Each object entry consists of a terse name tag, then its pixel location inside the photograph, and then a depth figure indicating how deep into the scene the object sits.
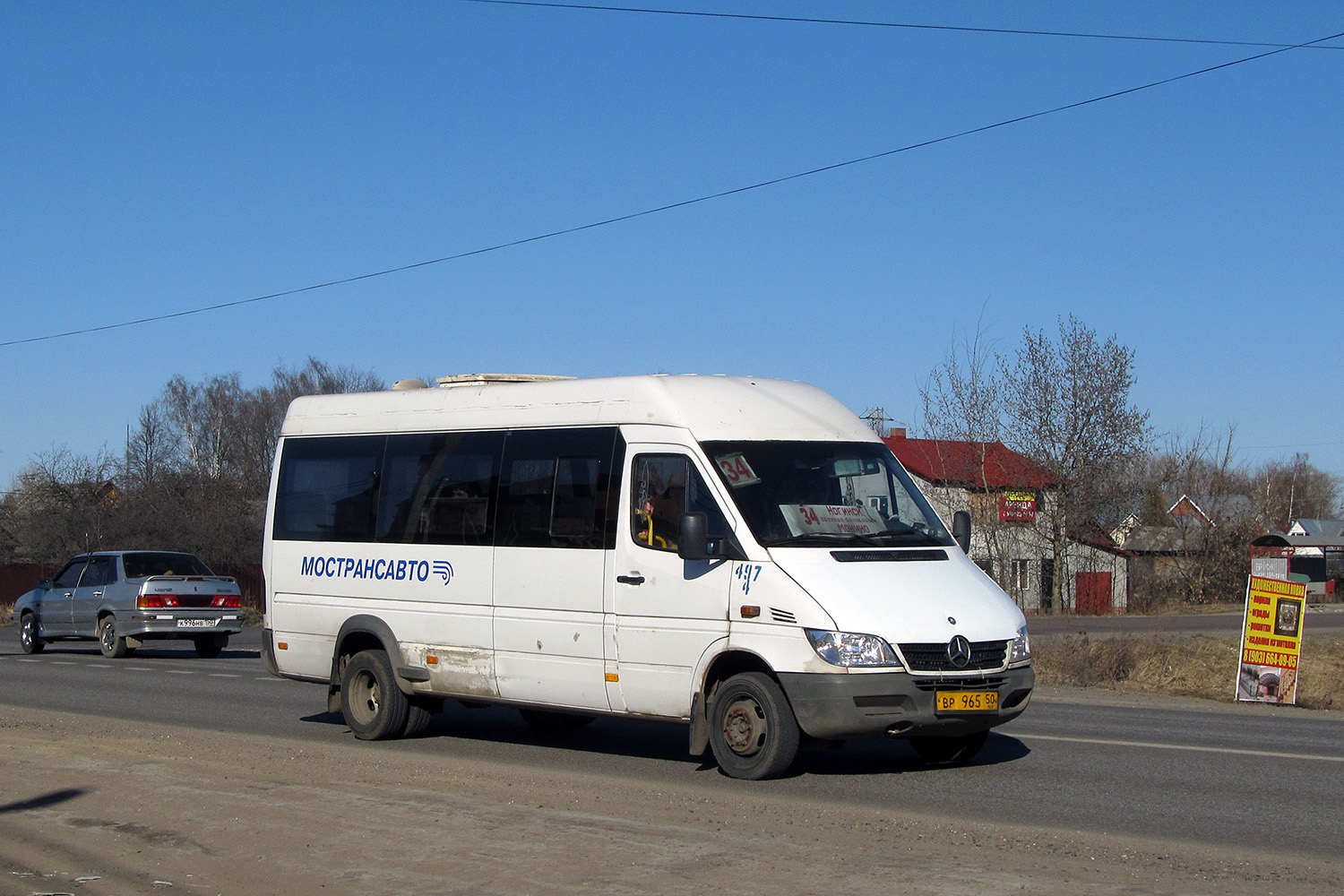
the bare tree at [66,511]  48.72
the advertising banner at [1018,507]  51.38
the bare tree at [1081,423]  49.19
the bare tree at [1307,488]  109.31
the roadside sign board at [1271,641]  16.12
